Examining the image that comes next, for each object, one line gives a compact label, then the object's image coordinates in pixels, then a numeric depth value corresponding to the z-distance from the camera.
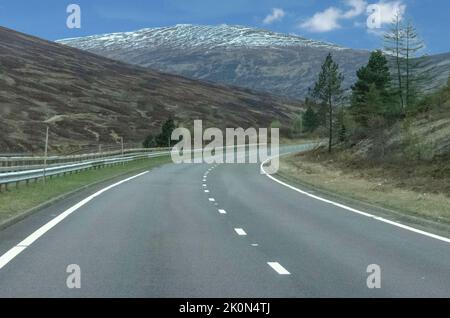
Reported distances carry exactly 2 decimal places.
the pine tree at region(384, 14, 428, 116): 56.25
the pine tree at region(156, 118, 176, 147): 79.19
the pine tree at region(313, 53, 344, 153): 67.12
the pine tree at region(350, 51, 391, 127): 60.53
